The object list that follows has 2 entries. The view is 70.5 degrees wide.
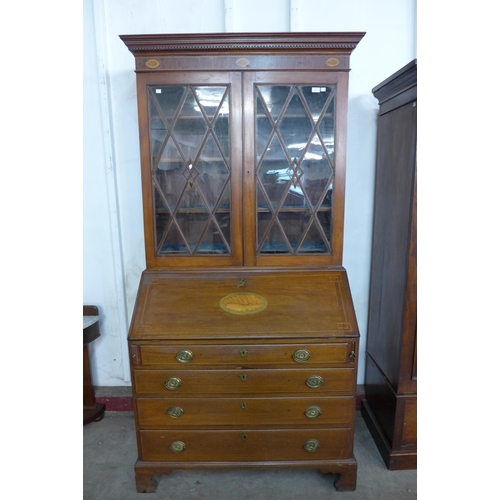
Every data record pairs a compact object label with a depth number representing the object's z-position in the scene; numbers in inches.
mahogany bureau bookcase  65.0
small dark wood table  87.9
